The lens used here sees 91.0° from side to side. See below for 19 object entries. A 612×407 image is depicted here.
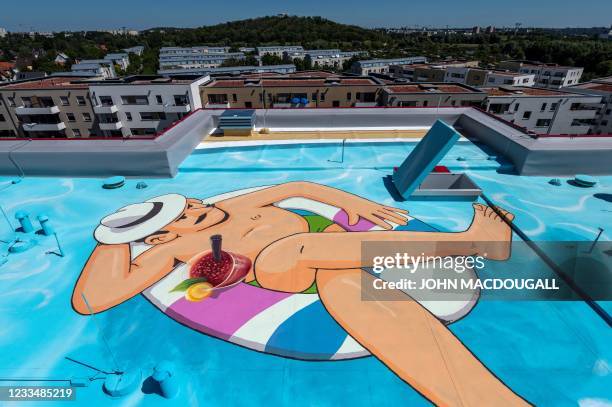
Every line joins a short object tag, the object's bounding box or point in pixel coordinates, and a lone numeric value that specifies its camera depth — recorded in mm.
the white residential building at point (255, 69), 116269
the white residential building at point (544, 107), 52594
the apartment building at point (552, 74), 100875
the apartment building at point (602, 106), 61312
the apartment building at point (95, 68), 114900
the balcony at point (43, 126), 58188
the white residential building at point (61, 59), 180125
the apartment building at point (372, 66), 137000
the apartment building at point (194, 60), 162375
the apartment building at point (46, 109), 55625
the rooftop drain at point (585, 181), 17156
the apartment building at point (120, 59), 165875
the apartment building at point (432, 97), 47688
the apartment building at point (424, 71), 101812
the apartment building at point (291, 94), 52812
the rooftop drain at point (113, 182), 17111
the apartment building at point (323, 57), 183375
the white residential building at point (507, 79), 83438
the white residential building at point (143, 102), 54750
